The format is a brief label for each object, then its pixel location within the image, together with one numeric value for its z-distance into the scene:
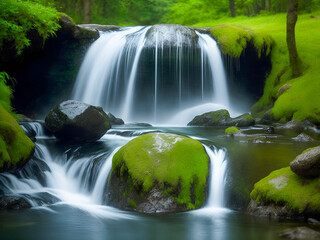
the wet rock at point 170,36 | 16.55
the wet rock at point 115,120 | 13.85
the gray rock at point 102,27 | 18.25
